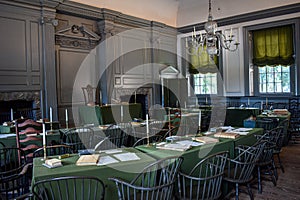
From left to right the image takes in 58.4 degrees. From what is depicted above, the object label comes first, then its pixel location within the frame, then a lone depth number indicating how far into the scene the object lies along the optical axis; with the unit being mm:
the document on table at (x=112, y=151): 2834
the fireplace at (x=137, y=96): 8773
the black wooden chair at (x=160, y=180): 2102
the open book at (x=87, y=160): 2371
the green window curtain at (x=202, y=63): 10222
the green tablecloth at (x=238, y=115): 6745
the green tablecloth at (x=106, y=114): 6379
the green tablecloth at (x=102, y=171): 2146
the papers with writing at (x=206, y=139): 3186
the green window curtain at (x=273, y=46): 8461
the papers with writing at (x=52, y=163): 2297
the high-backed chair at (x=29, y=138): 3409
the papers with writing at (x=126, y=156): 2547
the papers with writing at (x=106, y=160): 2379
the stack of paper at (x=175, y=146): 2867
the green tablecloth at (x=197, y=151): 2750
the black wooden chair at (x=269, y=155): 3465
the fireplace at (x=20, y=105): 6176
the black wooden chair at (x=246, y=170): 2818
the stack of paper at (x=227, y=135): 3414
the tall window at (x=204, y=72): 10258
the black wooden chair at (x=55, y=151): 3662
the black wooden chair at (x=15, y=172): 2799
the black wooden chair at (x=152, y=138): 4343
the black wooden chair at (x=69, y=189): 1971
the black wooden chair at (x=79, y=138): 4191
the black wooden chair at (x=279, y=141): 3969
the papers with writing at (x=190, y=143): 3065
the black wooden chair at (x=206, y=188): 2440
